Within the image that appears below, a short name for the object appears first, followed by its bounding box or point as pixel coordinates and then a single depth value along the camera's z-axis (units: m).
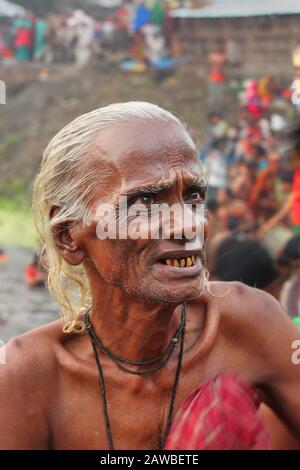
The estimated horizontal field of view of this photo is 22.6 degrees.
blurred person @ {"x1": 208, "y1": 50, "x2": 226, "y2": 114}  16.50
